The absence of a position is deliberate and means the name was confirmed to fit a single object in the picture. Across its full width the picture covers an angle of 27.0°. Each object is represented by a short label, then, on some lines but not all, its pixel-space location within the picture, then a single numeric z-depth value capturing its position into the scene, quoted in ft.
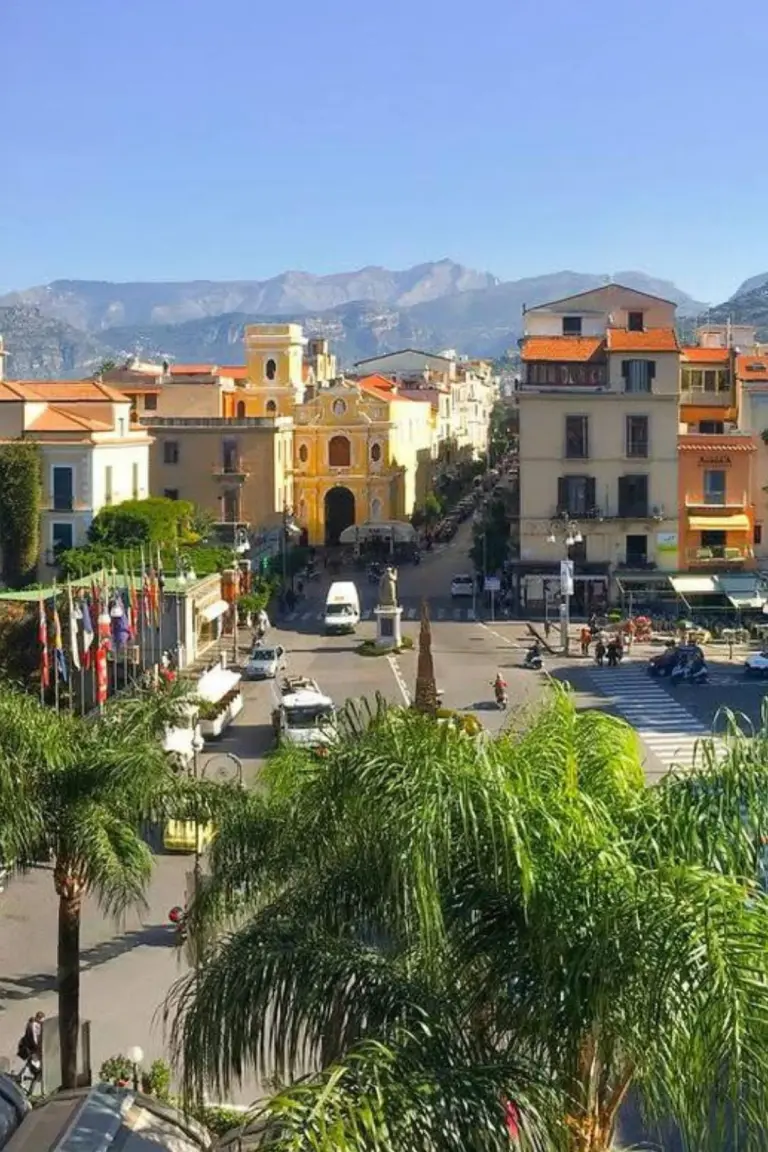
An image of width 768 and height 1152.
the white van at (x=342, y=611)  172.55
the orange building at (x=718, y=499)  185.98
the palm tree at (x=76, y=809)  48.75
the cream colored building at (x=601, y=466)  186.39
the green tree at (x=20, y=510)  176.14
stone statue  159.94
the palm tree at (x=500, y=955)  26.09
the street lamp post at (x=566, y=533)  185.78
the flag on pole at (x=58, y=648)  101.96
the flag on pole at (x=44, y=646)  98.22
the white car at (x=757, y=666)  140.97
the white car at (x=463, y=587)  203.51
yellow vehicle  77.95
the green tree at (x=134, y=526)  171.32
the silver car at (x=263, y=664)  143.64
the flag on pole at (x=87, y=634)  105.50
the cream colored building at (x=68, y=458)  179.42
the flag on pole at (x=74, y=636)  103.71
